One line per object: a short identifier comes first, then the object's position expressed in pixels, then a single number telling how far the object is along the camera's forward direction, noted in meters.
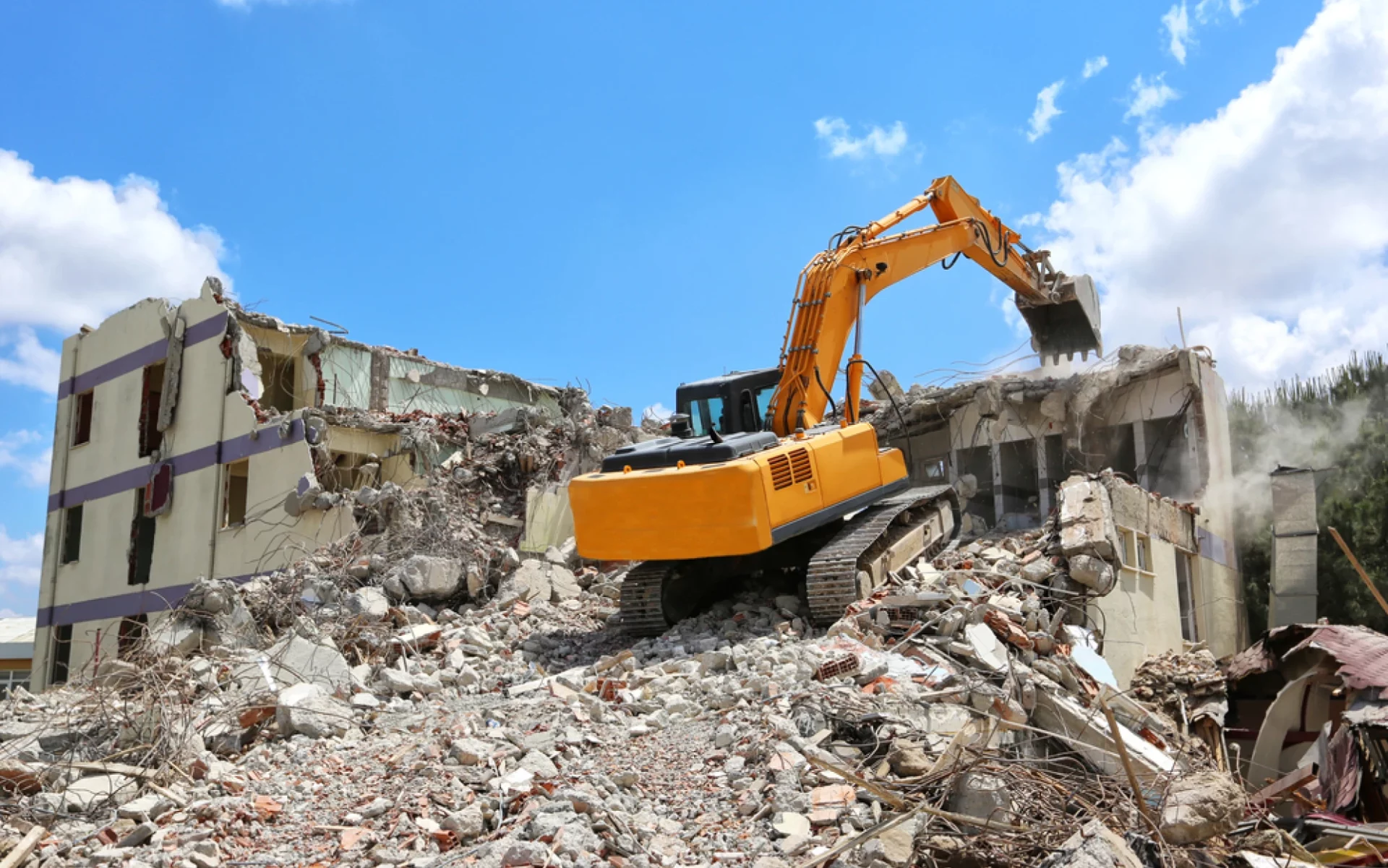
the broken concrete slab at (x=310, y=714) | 6.90
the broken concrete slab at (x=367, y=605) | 9.53
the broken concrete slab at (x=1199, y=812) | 4.89
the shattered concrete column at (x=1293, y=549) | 15.35
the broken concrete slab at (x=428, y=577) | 10.82
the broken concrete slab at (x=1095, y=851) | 4.20
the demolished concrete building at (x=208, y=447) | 16.44
